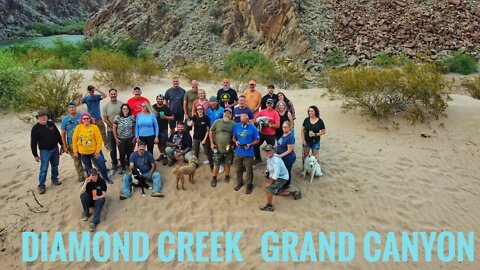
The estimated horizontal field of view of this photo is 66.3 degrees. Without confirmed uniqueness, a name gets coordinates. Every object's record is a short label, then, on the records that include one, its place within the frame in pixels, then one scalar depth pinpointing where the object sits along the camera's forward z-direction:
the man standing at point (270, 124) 7.27
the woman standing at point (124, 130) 7.24
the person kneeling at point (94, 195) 6.24
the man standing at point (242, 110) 7.19
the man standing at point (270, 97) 7.91
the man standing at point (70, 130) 7.17
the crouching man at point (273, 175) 6.38
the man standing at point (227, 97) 8.12
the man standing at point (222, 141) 6.95
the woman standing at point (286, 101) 7.71
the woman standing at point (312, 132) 7.30
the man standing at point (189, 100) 8.25
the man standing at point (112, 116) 7.54
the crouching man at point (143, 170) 6.86
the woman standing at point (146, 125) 7.22
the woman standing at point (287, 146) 6.79
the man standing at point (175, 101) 8.42
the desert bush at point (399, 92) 10.55
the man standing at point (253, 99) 8.22
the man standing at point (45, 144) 6.95
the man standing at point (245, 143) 6.80
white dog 7.37
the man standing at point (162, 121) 7.71
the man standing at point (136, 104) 7.65
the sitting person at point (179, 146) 7.74
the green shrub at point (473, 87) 12.83
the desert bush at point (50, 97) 11.34
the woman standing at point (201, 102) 7.67
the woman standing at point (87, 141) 6.82
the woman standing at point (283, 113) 7.27
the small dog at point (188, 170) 6.93
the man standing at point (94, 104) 8.01
